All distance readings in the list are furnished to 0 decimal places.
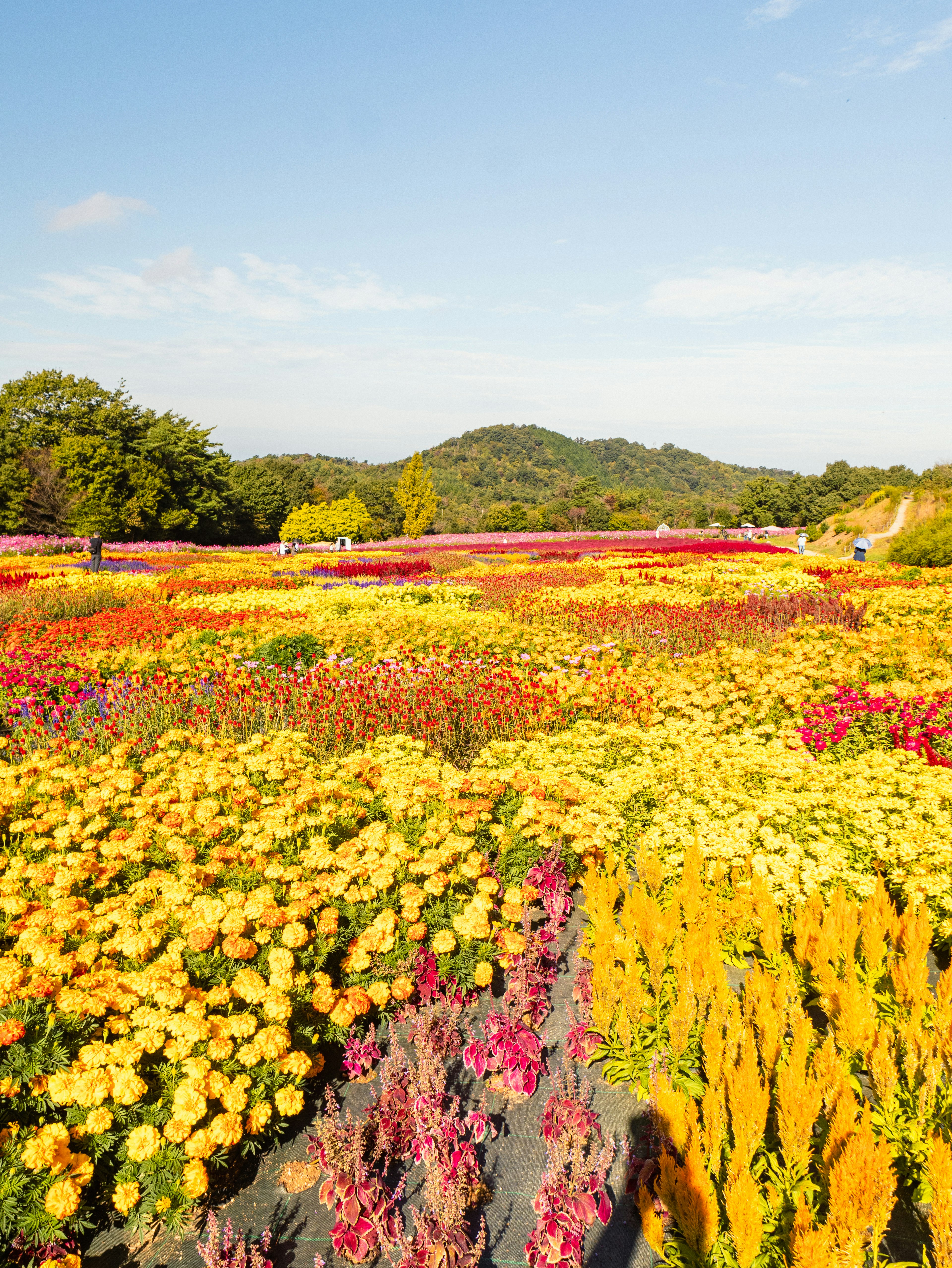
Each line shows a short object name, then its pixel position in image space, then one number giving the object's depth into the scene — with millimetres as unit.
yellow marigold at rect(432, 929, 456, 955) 3051
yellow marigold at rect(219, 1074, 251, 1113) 2229
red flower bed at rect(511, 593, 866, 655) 9547
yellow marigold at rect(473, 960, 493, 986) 3055
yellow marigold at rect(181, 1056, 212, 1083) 2256
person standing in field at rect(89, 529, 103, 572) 16438
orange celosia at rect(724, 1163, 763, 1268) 1848
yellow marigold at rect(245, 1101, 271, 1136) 2271
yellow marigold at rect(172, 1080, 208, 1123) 2154
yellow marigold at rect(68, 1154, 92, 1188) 2090
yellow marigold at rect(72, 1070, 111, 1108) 2162
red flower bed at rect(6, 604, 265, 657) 8148
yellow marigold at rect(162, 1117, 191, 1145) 2141
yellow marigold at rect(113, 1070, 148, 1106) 2186
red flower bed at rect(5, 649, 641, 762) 6363
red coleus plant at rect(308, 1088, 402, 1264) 2150
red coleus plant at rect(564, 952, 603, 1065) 2957
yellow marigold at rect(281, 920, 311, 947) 2848
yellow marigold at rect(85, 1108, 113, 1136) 2105
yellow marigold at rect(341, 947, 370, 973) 2910
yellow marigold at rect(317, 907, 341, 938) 3016
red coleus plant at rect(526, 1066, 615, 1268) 2057
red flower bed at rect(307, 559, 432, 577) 18594
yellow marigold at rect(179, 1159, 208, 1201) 2098
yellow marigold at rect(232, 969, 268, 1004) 2576
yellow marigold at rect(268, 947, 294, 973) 2693
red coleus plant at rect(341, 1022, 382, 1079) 2842
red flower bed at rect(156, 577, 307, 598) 13977
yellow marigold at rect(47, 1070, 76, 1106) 2168
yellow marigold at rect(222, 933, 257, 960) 2758
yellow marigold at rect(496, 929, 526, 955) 3178
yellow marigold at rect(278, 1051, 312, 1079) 2438
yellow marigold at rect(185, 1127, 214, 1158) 2113
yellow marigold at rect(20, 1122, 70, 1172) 2033
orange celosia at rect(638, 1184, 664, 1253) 2076
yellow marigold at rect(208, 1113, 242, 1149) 2145
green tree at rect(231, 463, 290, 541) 49750
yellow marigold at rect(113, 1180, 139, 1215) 2086
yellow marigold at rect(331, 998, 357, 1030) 2713
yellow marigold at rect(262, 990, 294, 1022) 2529
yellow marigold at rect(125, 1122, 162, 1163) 2082
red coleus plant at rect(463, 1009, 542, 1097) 2814
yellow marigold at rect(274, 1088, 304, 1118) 2346
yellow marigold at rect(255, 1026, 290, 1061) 2410
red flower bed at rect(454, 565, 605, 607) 13742
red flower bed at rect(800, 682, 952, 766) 5754
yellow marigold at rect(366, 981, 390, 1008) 2875
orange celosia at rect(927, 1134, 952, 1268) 1810
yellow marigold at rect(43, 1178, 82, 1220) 1982
